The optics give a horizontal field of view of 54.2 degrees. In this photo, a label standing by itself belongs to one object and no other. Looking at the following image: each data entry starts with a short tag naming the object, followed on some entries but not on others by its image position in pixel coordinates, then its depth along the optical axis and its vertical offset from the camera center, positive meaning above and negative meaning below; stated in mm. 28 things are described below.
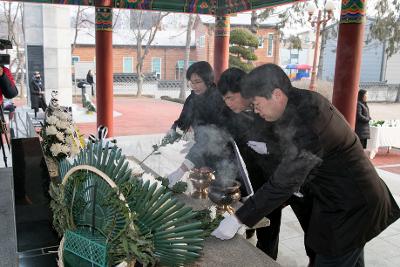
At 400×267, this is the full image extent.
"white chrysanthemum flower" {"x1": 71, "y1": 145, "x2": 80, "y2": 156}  2751 -637
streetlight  9469 +1410
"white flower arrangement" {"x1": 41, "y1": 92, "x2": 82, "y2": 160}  2760 -567
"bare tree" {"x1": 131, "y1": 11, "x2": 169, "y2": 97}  21356 +930
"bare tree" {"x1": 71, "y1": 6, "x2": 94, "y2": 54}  22222 +2741
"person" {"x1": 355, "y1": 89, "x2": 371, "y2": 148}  7473 -921
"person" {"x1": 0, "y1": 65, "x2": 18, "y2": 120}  4027 -276
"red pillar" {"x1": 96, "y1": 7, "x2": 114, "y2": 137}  7199 -148
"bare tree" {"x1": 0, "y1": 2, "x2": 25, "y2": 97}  18581 +1277
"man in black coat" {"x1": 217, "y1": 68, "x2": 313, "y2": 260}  2678 -575
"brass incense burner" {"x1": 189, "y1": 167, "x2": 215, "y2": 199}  2508 -750
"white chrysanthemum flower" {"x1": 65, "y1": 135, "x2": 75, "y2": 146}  2871 -590
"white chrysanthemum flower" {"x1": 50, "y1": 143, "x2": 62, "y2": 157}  2748 -628
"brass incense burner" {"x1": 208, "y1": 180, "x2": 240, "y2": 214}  2273 -771
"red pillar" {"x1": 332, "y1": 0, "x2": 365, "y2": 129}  5199 +145
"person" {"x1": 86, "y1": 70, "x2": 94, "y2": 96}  19281 -937
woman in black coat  3075 -458
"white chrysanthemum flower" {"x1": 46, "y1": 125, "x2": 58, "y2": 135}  2824 -511
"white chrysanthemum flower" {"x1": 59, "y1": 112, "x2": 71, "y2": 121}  2991 -435
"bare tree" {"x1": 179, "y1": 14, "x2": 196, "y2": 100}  19586 +918
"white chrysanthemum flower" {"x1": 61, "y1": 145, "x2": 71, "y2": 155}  2755 -632
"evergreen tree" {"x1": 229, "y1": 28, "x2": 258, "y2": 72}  16266 +774
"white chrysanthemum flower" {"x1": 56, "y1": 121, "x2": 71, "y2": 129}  2896 -483
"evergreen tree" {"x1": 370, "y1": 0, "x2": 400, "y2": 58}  18344 +2270
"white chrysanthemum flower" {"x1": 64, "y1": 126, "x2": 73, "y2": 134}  2930 -532
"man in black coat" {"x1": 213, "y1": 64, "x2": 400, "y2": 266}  1790 -498
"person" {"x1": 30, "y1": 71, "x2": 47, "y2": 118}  11000 -982
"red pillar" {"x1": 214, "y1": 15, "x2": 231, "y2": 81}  8242 +441
